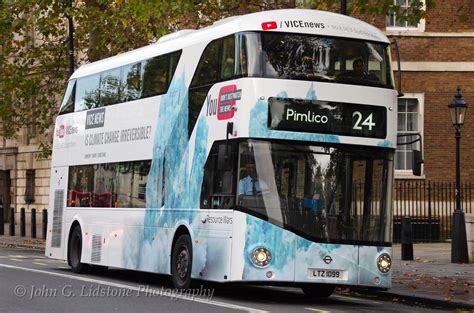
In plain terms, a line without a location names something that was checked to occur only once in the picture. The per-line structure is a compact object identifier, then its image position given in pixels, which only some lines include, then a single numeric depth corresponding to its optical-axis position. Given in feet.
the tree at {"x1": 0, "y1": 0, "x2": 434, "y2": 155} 100.63
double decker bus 55.16
